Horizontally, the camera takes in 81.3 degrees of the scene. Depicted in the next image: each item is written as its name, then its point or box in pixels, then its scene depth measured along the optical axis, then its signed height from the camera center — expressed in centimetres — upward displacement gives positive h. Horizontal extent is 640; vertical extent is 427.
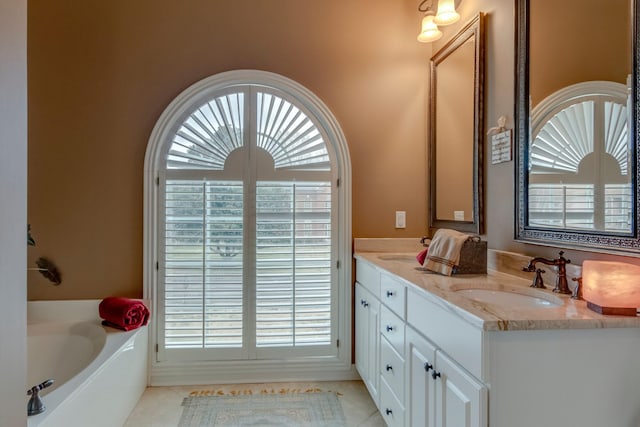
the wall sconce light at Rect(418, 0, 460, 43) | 216 +117
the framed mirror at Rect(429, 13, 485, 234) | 210 +51
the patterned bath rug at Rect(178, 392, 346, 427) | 211 -119
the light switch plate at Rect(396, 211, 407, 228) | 272 -4
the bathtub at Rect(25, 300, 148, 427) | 168 -82
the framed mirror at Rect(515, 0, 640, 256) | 126 +35
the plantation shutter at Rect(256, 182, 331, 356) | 257 -35
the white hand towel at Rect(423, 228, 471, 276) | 178 -19
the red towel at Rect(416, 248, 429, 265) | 201 -24
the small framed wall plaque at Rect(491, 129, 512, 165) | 184 +34
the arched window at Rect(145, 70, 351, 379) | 252 -10
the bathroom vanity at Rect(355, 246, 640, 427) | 106 -44
